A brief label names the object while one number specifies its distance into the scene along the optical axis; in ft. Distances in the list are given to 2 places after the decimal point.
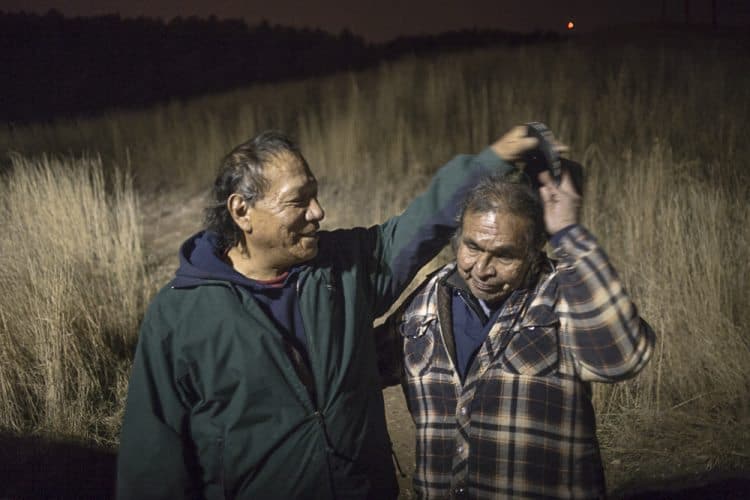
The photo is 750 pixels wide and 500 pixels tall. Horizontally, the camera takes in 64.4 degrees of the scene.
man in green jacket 6.03
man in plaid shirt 5.97
